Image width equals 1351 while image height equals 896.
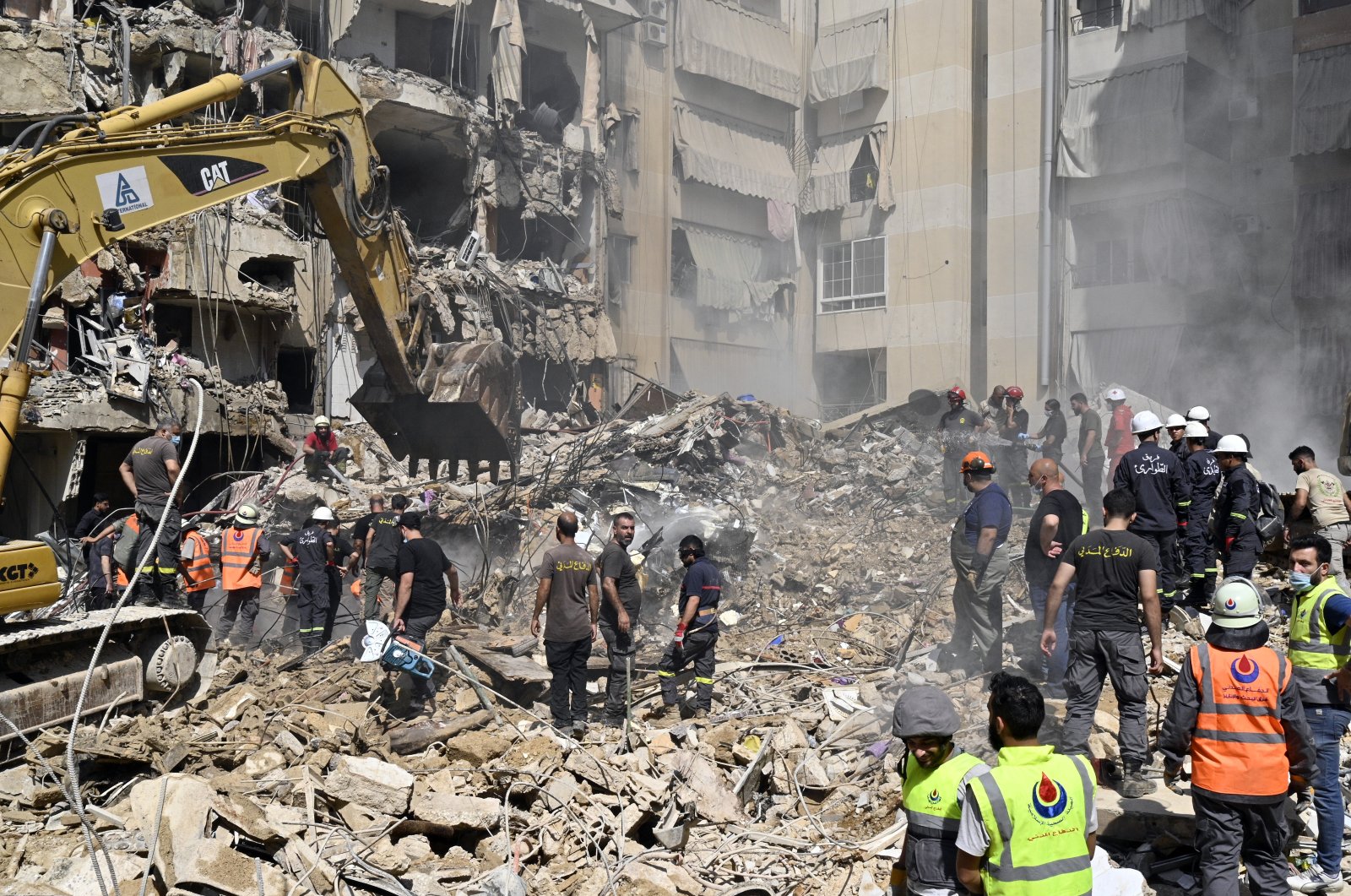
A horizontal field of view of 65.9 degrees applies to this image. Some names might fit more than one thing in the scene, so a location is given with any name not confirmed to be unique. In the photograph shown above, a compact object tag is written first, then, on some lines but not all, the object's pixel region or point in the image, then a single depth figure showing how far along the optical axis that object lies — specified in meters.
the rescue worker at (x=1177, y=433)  9.08
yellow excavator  6.05
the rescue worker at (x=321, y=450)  14.46
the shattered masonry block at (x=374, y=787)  5.61
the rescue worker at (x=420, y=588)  8.46
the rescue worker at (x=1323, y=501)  8.91
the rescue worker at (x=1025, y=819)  3.19
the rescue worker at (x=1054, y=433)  14.34
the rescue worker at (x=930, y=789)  3.44
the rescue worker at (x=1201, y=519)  8.41
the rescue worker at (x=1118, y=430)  14.17
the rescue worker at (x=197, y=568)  11.05
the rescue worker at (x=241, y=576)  10.27
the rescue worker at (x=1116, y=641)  5.74
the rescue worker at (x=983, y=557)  7.78
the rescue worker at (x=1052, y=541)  7.19
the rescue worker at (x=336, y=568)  10.18
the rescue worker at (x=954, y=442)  13.78
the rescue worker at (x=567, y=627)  7.74
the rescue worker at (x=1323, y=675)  5.02
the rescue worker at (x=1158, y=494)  8.05
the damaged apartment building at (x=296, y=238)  17.91
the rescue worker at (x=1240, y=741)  4.34
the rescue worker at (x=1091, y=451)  13.38
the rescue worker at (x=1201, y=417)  9.39
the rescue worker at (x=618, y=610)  8.14
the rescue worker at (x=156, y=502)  9.73
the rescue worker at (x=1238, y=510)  8.40
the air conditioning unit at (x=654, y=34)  26.17
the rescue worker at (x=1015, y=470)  14.34
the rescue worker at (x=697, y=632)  8.11
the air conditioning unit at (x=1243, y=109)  20.20
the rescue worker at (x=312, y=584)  10.02
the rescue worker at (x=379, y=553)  9.57
